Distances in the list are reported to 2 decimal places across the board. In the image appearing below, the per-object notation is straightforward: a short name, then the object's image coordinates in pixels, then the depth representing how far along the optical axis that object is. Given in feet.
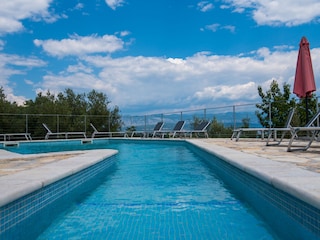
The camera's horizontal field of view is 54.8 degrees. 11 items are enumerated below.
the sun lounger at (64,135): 45.40
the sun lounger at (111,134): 51.78
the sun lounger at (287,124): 23.25
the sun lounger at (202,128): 39.22
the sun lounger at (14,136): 43.74
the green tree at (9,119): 48.21
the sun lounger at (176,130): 41.93
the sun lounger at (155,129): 45.64
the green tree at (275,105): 42.73
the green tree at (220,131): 42.48
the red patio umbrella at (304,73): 25.23
